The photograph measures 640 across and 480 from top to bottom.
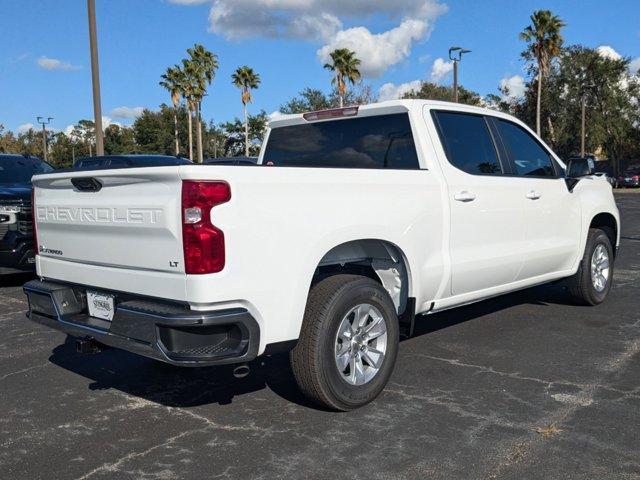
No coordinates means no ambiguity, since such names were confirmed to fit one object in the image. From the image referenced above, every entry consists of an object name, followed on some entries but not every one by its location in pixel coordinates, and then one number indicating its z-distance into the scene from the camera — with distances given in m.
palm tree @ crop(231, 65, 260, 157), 55.16
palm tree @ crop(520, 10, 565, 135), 40.28
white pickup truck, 3.30
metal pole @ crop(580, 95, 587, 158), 43.28
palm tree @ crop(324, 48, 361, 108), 45.44
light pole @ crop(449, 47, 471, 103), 24.28
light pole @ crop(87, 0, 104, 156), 14.30
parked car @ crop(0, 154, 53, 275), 7.89
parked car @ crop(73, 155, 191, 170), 10.50
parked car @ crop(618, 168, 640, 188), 43.28
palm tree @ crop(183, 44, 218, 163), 47.62
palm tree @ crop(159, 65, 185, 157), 52.78
